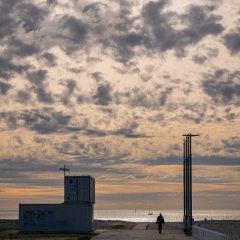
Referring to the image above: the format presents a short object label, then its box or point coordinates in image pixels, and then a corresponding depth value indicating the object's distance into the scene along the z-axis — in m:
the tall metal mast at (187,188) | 41.30
